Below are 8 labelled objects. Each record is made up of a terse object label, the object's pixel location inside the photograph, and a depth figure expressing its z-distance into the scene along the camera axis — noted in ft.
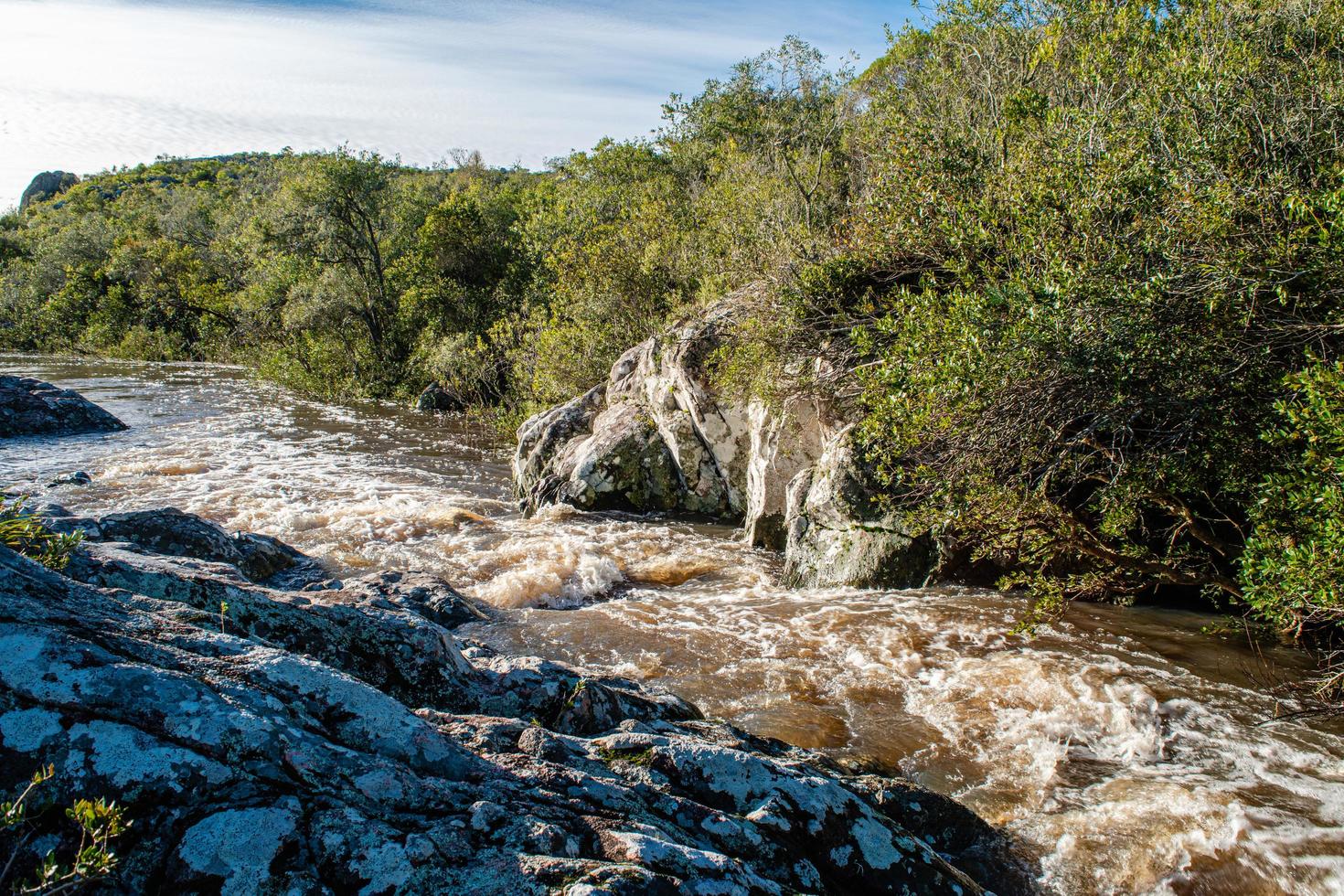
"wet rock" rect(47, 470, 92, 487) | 49.60
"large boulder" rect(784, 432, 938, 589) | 34.30
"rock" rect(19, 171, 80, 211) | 334.85
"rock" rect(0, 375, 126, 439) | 69.10
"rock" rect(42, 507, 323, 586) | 29.73
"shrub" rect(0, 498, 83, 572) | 13.85
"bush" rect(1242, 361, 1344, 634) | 18.72
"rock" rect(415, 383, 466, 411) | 95.09
